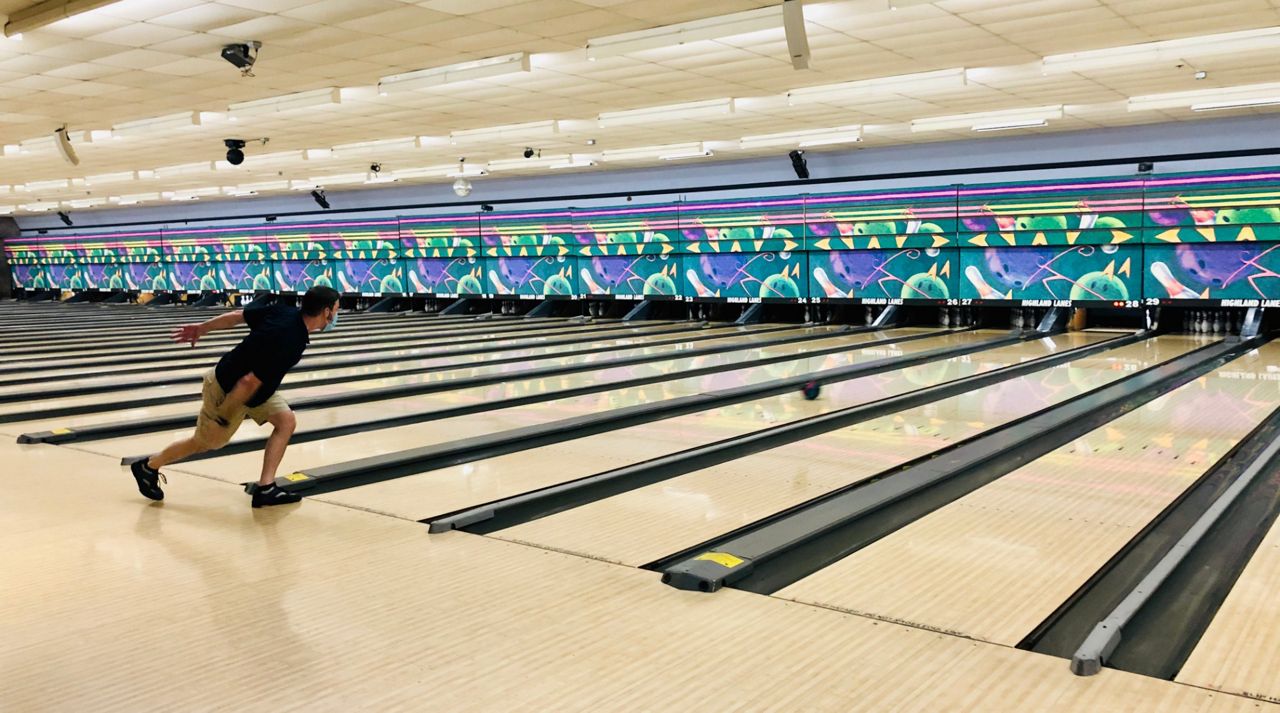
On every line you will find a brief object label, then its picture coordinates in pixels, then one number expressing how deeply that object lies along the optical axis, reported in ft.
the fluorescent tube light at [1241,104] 34.40
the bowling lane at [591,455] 14.75
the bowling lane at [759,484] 12.57
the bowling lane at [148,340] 39.40
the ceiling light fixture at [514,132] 40.73
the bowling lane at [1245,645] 8.02
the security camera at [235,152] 41.19
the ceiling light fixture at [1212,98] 34.04
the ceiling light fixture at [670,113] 36.24
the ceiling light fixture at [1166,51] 26.18
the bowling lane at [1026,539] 9.96
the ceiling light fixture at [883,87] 31.12
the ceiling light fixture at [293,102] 32.81
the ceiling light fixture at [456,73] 27.94
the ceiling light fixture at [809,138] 42.80
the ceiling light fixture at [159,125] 37.06
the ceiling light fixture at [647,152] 47.70
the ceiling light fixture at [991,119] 38.05
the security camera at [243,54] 25.66
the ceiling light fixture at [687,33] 23.11
